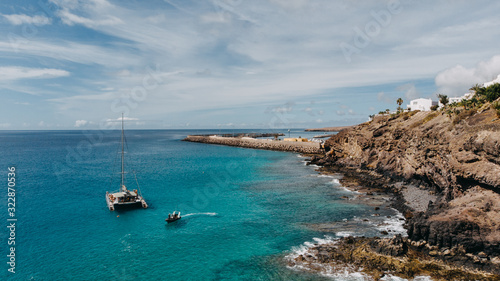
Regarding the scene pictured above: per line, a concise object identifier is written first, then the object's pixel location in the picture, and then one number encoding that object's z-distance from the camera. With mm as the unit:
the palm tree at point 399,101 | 85212
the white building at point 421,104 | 79881
